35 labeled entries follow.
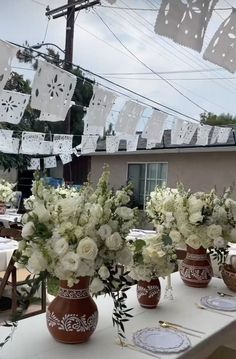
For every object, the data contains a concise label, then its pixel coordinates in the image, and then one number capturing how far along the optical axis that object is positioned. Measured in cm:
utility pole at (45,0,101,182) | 725
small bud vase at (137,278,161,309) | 173
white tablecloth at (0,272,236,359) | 131
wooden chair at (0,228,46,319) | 264
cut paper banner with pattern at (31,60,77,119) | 376
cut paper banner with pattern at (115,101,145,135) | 559
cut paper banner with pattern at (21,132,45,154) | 772
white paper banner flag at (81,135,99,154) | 764
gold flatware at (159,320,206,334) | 154
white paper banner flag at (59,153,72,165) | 854
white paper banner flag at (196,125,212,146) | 735
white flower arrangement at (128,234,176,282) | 161
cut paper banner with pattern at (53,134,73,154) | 815
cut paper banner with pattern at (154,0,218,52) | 154
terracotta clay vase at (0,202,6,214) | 655
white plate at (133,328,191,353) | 137
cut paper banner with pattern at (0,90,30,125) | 459
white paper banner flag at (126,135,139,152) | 781
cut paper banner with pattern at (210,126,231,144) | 775
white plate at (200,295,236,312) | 181
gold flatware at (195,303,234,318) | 173
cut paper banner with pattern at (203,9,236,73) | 179
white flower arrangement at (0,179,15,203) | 624
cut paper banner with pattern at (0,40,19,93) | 307
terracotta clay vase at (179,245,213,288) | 209
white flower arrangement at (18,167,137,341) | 126
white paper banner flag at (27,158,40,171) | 1079
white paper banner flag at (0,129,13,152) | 781
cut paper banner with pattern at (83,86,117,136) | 466
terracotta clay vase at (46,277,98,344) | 133
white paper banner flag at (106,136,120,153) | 786
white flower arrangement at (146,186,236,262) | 195
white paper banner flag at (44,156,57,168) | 1051
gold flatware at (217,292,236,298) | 200
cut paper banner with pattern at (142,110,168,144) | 613
